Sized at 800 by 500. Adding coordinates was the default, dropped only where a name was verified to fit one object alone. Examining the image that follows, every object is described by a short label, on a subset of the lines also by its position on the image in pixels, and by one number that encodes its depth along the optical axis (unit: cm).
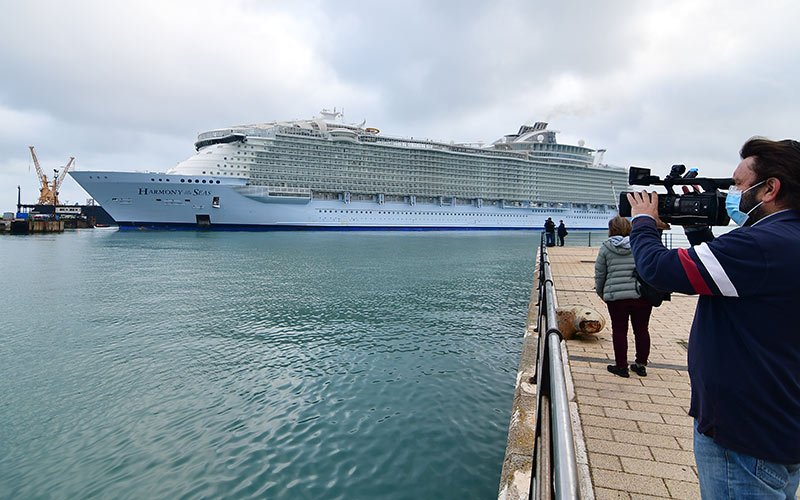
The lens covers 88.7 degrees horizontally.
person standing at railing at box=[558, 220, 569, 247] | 2490
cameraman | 154
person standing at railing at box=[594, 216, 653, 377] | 464
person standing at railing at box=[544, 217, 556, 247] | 2322
